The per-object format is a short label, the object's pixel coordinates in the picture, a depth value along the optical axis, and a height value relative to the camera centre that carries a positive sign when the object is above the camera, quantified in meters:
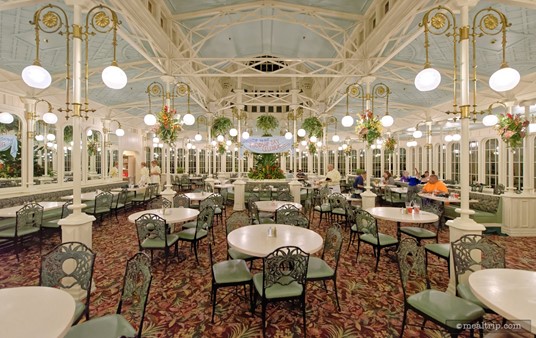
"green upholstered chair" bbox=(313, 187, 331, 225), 7.08 -1.05
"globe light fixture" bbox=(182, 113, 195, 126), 6.81 +1.33
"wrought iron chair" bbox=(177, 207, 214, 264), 4.45 -1.11
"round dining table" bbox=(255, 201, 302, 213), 5.37 -0.83
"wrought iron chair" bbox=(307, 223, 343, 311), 2.99 -1.22
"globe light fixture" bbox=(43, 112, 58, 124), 6.50 +1.31
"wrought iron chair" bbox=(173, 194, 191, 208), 6.16 -0.79
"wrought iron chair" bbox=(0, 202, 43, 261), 4.71 -1.06
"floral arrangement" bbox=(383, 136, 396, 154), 11.24 +1.08
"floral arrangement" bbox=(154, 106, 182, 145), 5.96 +1.02
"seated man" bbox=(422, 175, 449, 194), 7.31 -0.54
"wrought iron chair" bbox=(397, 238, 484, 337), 2.17 -1.26
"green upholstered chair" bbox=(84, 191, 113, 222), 7.13 -1.01
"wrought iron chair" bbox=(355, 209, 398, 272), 4.18 -1.13
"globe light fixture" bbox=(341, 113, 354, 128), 6.85 +1.31
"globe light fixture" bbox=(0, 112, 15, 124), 6.38 +1.29
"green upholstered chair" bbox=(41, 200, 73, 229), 5.32 -1.19
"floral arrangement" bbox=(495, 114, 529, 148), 5.83 +0.91
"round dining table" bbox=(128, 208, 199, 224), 4.39 -0.85
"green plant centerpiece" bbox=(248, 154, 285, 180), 11.12 -0.02
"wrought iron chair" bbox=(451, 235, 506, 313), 2.72 -0.96
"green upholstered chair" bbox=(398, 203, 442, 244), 4.44 -1.15
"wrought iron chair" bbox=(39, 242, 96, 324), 2.49 -0.98
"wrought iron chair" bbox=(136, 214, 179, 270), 3.95 -1.03
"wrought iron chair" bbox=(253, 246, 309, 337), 2.57 -1.12
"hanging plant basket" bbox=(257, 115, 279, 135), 11.84 +2.12
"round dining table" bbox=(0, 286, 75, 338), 1.56 -0.98
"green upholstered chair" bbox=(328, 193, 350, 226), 6.40 -0.97
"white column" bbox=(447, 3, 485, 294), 3.25 +0.10
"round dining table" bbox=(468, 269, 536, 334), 1.74 -0.99
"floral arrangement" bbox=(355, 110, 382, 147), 6.14 +0.98
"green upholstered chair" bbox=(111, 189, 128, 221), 7.78 -1.02
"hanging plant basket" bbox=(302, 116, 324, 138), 10.65 +1.78
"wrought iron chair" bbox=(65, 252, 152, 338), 1.93 -1.23
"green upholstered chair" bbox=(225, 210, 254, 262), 3.53 -0.87
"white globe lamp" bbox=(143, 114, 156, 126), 5.93 +1.16
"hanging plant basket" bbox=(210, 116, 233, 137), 10.61 +1.78
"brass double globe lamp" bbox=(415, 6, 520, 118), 2.93 +1.14
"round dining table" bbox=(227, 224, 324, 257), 2.94 -0.91
